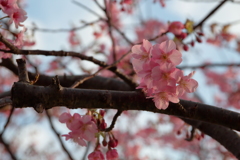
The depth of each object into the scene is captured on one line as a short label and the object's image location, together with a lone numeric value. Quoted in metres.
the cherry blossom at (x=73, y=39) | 4.96
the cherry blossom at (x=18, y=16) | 0.74
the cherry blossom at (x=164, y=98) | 0.68
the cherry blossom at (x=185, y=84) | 0.68
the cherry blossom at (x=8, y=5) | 0.73
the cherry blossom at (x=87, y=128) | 0.73
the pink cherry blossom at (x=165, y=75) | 0.67
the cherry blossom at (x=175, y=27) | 0.90
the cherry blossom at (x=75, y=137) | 0.74
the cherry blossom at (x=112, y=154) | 0.76
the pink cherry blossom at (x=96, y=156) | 0.76
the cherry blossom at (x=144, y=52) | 0.69
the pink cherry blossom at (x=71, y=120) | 0.74
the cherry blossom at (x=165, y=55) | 0.67
